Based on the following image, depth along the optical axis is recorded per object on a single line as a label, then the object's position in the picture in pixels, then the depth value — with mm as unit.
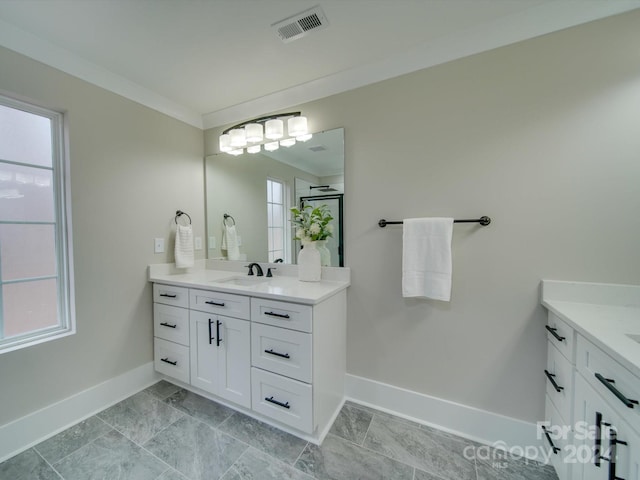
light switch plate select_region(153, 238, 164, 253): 2087
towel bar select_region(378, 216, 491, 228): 1424
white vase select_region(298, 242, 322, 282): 1816
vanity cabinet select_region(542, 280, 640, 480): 742
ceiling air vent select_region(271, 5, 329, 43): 1306
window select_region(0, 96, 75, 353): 1428
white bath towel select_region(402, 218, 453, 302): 1462
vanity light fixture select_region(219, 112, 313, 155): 1935
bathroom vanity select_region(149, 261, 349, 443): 1408
